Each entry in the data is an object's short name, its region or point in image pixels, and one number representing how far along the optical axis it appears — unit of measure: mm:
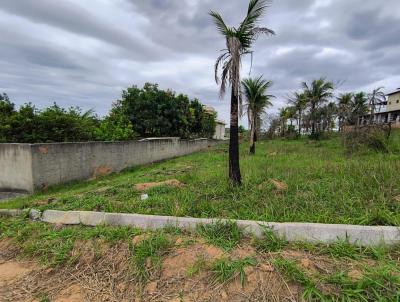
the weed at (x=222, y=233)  2751
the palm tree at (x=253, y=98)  13742
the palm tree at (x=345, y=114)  12886
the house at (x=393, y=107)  30328
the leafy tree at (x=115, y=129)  12516
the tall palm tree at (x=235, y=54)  4750
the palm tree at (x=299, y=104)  26062
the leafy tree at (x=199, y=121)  21034
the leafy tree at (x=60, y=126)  9305
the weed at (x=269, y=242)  2613
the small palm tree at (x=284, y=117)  29678
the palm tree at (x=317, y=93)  24333
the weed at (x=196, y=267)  2451
